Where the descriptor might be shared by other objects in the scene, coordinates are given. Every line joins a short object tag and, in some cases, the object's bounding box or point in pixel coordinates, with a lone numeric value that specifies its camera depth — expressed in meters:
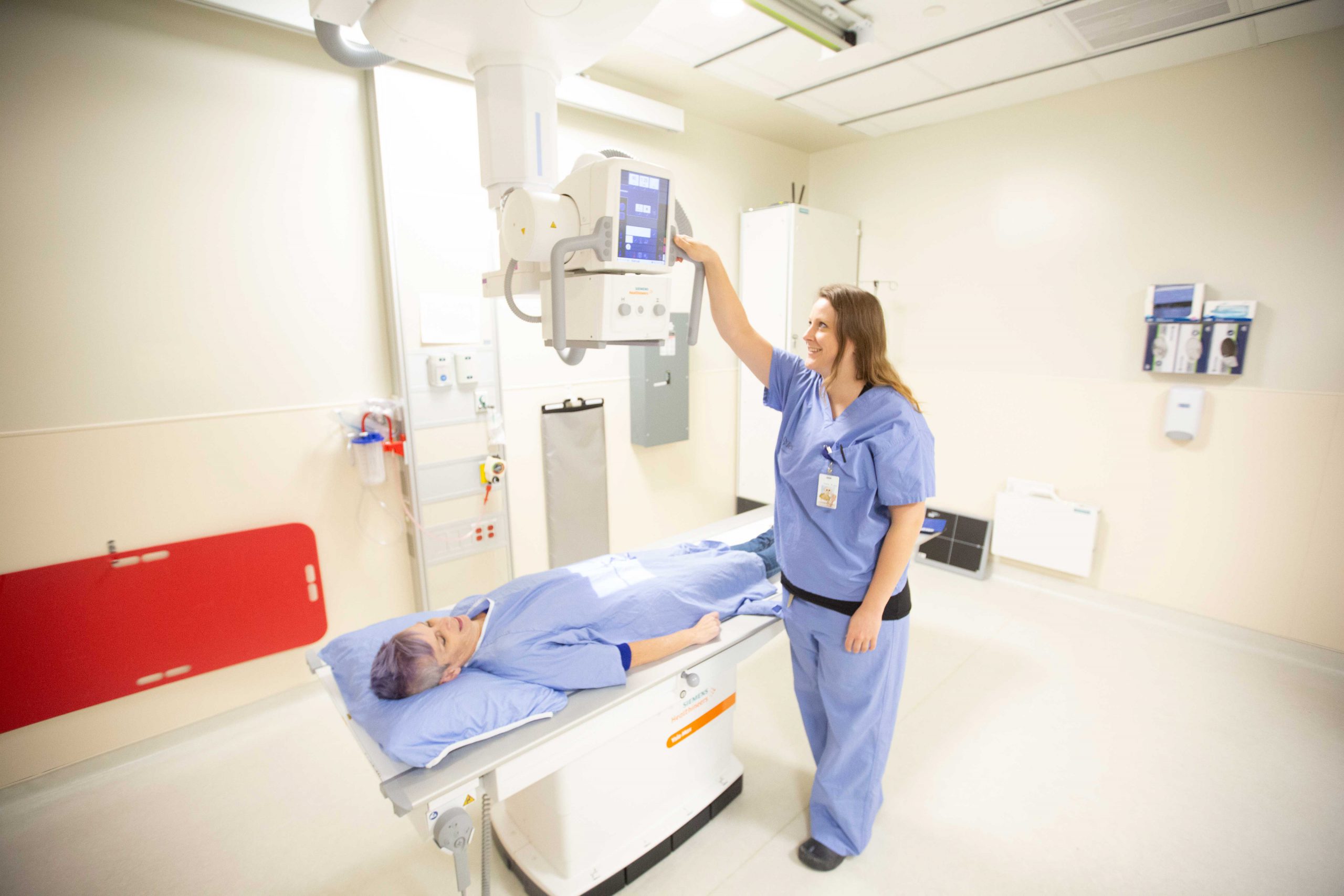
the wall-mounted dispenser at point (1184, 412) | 2.83
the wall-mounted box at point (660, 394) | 3.29
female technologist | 1.48
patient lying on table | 1.41
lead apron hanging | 3.01
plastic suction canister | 2.38
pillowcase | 1.18
